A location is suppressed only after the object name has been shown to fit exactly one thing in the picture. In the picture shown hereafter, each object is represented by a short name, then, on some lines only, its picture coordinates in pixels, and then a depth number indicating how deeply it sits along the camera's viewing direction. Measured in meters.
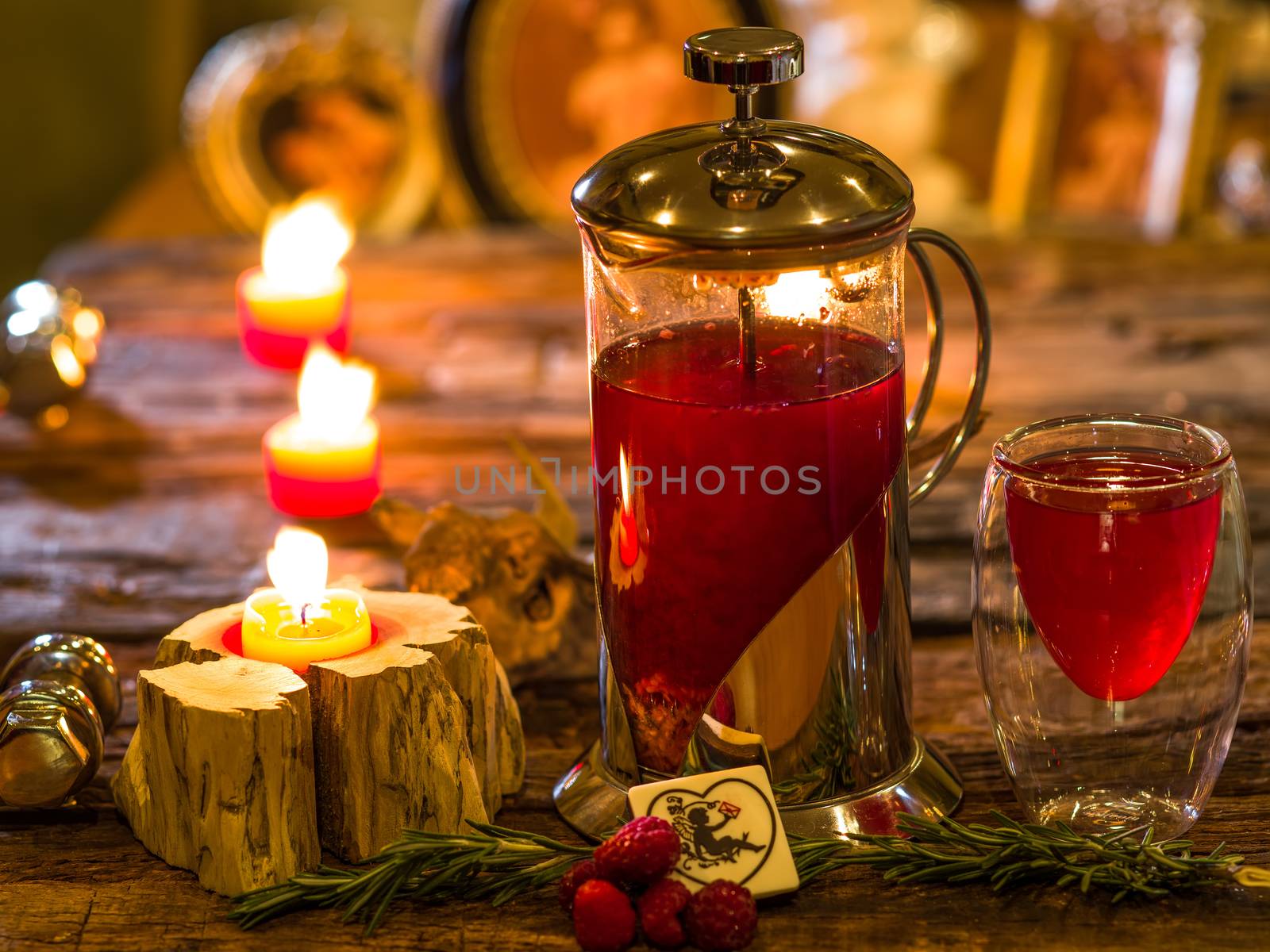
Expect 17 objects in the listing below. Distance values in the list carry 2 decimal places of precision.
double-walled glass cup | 0.97
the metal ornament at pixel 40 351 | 1.37
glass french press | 0.96
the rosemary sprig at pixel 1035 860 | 0.97
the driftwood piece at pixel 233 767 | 0.97
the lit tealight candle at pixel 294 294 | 1.43
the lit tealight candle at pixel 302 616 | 1.00
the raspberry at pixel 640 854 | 0.95
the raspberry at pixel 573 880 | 0.96
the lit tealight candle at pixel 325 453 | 1.26
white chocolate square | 0.97
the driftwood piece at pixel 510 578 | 1.11
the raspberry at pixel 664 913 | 0.95
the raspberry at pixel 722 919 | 0.94
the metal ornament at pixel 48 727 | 1.00
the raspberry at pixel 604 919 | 0.94
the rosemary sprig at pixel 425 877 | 0.97
